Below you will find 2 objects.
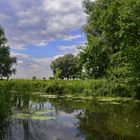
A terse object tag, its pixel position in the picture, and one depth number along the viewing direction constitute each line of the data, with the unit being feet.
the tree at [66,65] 163.42
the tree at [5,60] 115.21
